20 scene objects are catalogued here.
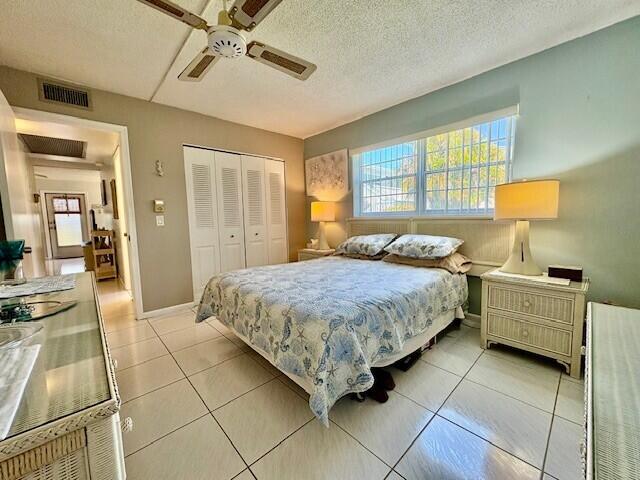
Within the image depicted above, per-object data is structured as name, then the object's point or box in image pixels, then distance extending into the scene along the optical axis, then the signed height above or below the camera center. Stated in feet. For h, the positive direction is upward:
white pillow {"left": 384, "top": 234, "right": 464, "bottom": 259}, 8.01 -1.04
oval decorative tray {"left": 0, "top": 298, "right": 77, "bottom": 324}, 3.36 -1.21
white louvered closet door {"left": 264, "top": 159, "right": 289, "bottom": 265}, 13.46 +0.24
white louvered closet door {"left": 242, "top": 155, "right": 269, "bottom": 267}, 12.60 +0.35
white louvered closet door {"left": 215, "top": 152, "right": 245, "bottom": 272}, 11.82 +0.40
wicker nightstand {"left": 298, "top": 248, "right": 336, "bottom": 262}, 12.15 -1.76
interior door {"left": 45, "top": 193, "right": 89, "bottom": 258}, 26.86 -0.21
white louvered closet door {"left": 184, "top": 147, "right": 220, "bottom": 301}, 11.03 +0.18
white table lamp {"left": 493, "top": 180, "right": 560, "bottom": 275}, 6.33 +0.06
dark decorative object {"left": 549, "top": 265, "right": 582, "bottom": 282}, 6.30 -1.51
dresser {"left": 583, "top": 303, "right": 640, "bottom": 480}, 1.65 -1.55
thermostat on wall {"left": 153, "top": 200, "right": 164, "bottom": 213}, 10.14 +0.51
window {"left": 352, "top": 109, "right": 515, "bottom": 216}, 8.27 +1.54
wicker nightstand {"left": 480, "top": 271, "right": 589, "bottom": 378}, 5.88 -2.56
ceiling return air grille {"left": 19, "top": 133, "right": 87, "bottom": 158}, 12.83 +4.07
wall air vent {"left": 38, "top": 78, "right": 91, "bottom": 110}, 8.03 +4.03
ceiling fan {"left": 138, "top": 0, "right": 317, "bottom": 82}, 4.10 +3.21
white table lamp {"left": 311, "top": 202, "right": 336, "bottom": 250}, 12.60 +0.07
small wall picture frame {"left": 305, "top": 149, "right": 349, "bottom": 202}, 12.51 +2.01
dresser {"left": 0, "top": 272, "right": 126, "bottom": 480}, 1.46 -1.19
